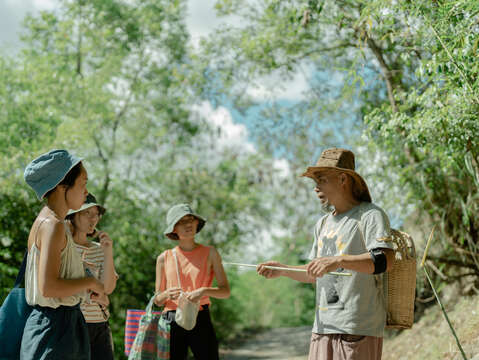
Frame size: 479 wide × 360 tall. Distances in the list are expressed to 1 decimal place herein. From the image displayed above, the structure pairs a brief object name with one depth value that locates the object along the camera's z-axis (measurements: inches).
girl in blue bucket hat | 82.0
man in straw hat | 94.5
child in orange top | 145.0
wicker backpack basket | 99.2
